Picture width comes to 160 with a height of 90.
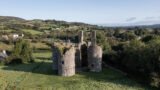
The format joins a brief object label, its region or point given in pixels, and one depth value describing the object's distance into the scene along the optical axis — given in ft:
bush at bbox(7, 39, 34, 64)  108.84
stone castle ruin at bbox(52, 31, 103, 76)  69.46
